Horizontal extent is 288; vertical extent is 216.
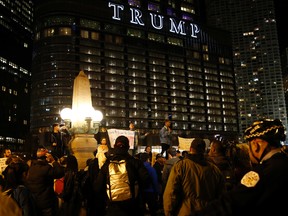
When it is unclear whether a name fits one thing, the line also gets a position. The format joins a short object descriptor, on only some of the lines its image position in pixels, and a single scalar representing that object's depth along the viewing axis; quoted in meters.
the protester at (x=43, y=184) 6.02
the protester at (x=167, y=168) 7.81
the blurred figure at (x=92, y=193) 6.10
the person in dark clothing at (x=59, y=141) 13.19
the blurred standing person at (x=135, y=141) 13.49
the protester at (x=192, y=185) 4.62
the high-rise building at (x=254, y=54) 178.00
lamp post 13.76
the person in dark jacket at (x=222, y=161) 6.19
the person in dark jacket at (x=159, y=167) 9.59
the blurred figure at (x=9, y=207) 3.75
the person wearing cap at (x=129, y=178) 4.91
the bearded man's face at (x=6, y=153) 10.27
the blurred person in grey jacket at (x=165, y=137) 13.72
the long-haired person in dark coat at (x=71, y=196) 6.18
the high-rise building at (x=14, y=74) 119.25
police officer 1.99
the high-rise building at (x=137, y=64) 94.88
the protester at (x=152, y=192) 7.56
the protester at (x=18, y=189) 4.23
